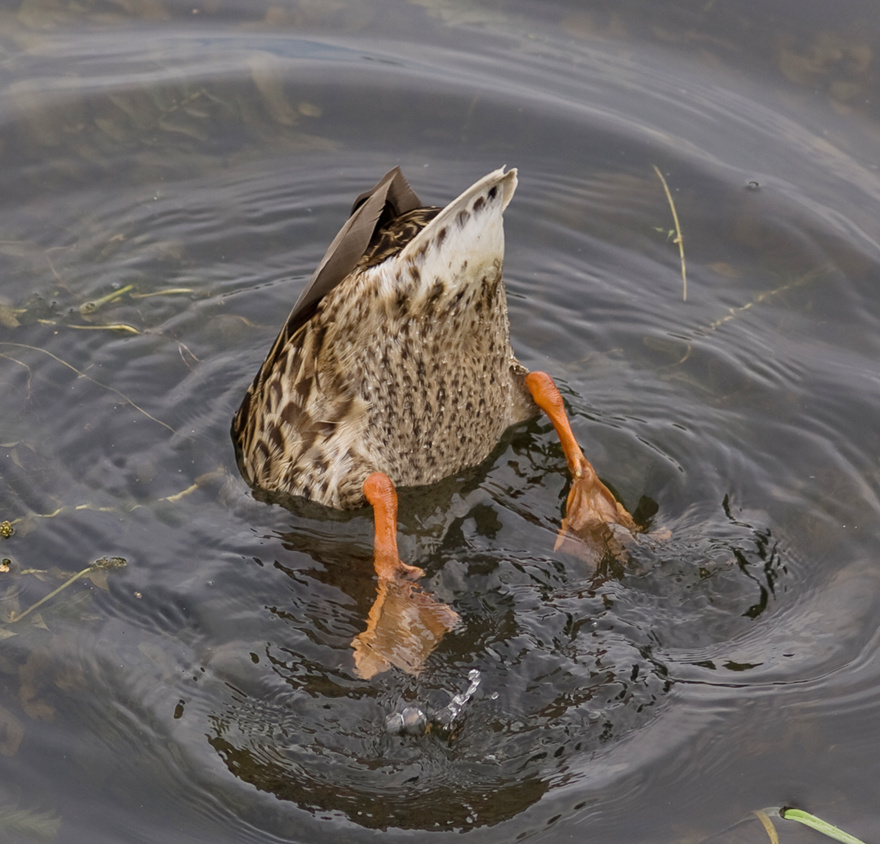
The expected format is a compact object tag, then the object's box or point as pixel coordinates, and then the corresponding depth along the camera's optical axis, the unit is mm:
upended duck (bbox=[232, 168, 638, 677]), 8031
